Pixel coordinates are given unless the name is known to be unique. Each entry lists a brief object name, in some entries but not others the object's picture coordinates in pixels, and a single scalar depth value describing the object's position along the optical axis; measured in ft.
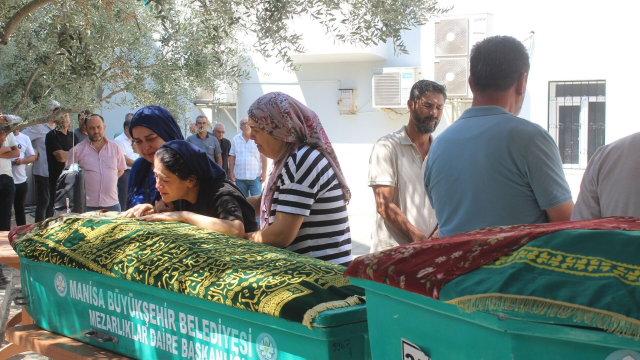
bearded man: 12.62
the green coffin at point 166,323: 6.12
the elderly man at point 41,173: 31.73
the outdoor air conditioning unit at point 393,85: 41.14
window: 34.99
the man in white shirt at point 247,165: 36.91
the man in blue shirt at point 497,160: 7.54
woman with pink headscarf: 9.12
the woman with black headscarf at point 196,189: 10.03
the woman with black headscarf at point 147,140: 11.94
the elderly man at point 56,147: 28.89
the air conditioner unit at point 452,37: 36.55
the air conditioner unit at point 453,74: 36.99
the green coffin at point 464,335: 3.81
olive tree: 16.63
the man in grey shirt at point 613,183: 6.86
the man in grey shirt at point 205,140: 37.68
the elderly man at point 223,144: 40.06
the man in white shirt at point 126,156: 30.27
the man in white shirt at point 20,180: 29.32
